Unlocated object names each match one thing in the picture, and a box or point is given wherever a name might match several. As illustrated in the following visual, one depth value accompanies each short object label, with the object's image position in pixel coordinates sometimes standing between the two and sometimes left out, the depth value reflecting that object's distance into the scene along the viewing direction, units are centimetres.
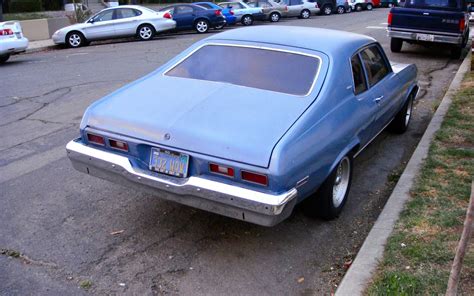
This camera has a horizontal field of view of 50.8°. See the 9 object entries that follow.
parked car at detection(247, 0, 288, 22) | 2698
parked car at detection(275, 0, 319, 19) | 2920
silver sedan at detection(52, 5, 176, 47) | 1802
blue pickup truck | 1266
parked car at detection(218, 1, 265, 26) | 2544
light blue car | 341
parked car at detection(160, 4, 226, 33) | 2155
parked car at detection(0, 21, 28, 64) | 1326
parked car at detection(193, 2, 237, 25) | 2383
